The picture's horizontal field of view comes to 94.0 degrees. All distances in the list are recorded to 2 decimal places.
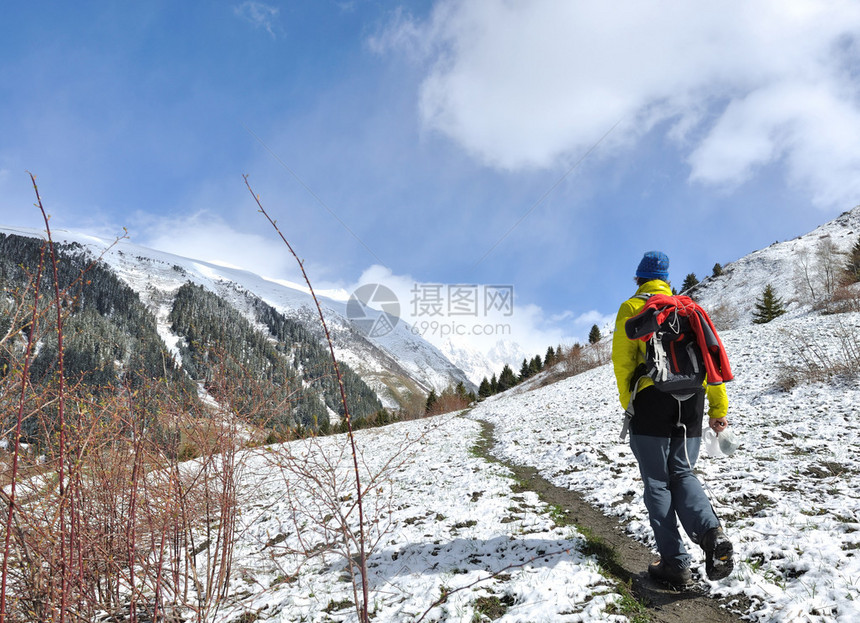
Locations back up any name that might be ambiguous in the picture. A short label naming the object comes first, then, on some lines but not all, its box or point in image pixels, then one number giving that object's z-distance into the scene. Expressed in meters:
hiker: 3.60
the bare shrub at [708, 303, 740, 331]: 41.94
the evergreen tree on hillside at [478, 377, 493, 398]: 59.75
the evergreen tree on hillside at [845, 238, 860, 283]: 30.91
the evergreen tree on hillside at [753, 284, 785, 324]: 33.31
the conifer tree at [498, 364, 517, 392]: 57.69
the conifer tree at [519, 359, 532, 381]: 58.03
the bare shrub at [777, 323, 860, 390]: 10.82
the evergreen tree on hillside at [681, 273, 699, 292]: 57.97
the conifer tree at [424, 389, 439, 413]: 54.97
